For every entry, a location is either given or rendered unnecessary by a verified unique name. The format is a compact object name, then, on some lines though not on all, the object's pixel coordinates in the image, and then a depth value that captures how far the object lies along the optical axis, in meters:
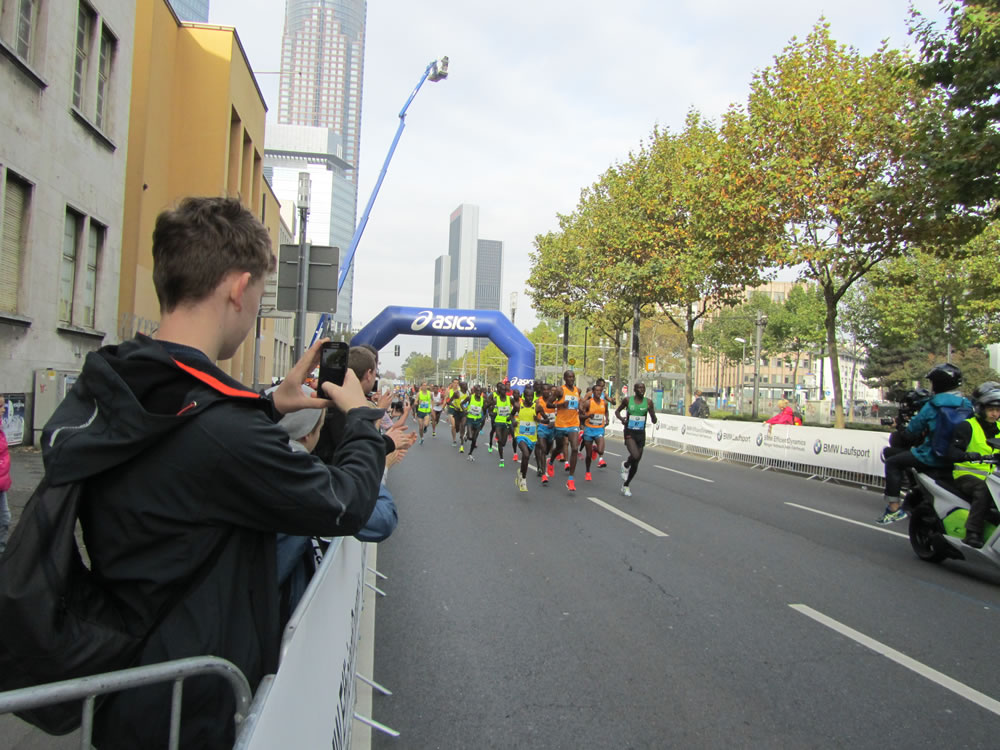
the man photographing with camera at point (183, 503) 1.37
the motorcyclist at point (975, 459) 6.39
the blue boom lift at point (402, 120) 33.75
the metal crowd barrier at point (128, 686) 1.23
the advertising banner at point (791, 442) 14.73
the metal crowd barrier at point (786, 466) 14.84
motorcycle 6.32
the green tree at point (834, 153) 17.62
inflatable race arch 30.94
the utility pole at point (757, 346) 35.21
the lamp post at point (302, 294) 10.25
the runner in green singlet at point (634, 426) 11.92
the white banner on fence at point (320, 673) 1.62
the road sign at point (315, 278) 10.45
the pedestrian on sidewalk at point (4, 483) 5.30
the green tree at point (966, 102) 10.73
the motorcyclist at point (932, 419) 7.05
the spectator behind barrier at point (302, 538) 2.00
